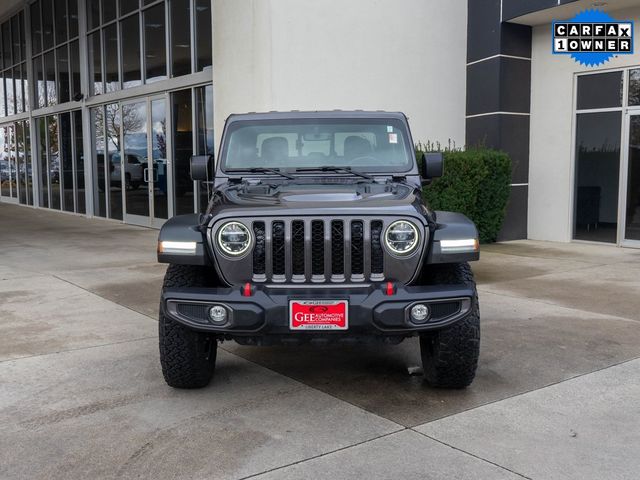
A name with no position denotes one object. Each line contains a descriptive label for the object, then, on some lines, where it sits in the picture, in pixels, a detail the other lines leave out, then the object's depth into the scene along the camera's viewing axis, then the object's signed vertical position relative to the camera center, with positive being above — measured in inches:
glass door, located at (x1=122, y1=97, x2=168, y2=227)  541.6 +3.1
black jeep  144.3 -25.6
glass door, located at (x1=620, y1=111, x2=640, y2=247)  425.4 -16.0
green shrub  415.5 -14.4
